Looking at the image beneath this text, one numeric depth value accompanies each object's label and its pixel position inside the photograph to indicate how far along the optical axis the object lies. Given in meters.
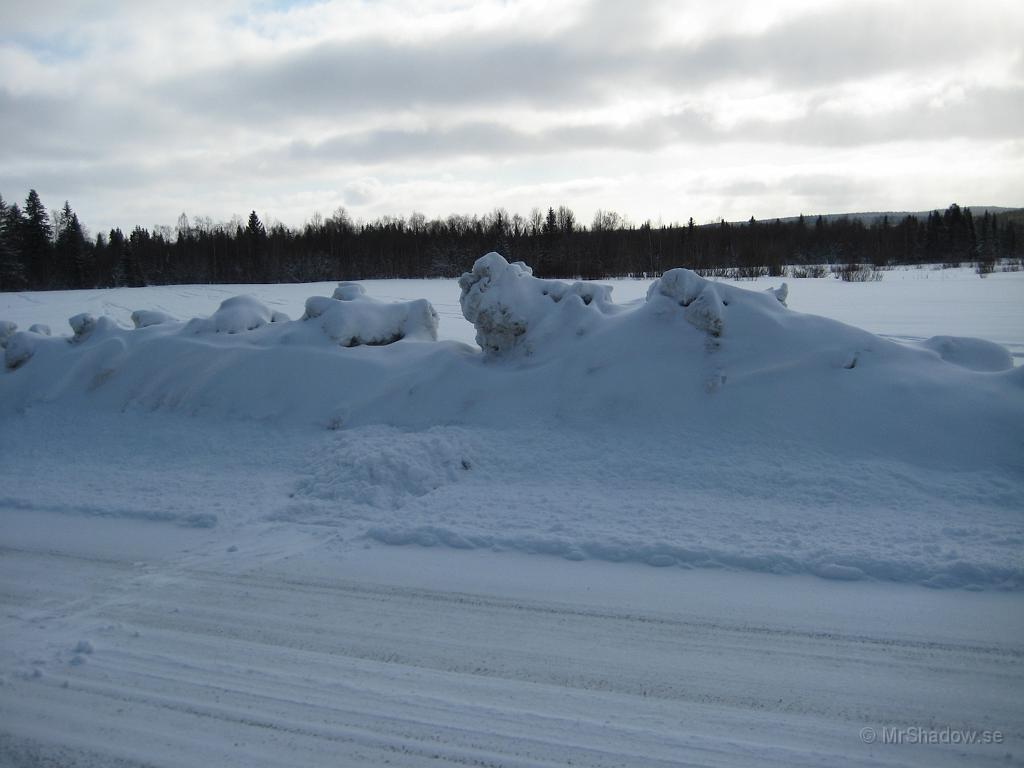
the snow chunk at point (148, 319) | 11.83
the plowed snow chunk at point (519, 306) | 8.82
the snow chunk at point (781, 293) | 8.62
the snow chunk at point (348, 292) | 10.76
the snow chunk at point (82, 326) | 11.17
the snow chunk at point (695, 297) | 7.76
